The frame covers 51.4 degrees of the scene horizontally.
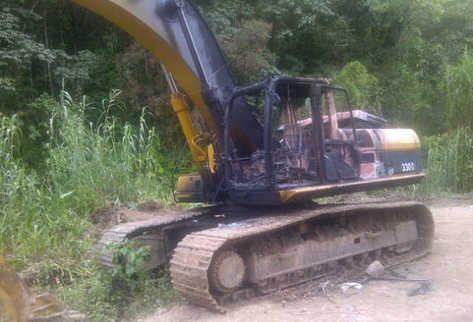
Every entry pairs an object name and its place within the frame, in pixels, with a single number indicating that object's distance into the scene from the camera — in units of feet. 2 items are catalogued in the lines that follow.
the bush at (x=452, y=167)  43.01
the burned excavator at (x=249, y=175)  16.15
